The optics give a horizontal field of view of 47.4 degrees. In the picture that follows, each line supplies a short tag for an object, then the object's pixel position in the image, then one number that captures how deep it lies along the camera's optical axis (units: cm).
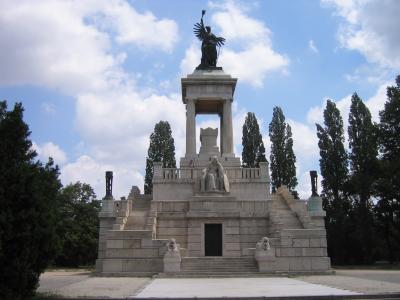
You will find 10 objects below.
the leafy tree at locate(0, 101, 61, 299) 1009
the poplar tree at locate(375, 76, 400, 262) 3500
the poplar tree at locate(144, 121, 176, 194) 5169
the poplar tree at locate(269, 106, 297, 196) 4759
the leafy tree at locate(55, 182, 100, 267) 4075
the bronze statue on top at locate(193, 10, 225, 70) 3359
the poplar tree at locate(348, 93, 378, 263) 3950
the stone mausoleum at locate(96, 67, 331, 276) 2206
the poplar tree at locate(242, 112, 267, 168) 4956
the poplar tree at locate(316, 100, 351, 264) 4162
